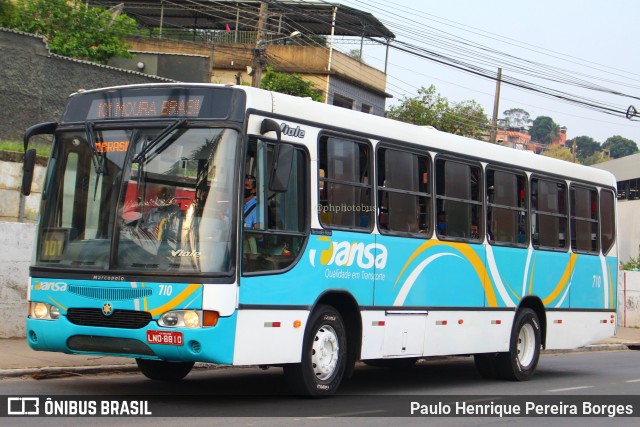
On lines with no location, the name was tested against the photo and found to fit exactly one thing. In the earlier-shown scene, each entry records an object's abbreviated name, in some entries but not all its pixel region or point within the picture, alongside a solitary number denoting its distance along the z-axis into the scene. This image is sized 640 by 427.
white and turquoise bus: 10.13
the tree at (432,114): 47.56
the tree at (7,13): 34.09
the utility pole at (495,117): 41.19
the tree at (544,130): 180.38
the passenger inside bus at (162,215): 10.22
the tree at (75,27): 36.66
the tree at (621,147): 169.00
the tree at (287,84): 41.41
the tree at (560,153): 104.25
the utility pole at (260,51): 25.25
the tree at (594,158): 141.62
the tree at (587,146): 173.25
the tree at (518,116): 165.14
